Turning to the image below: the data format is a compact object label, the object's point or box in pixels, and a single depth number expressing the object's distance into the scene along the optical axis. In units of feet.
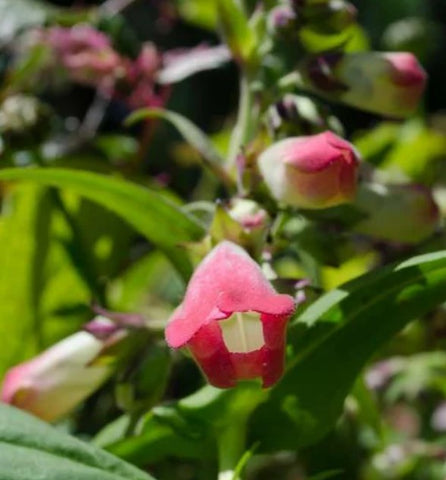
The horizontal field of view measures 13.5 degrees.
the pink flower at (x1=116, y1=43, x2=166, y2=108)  1.32
